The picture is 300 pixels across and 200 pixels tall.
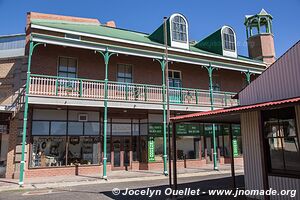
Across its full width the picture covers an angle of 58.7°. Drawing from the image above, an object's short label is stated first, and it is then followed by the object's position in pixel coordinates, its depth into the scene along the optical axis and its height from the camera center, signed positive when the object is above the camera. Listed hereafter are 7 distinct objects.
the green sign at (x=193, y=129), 19.45 +1.11
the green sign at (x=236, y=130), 21.36 +1.10
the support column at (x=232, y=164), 10.64 -0.80
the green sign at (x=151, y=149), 17.62 -0.27
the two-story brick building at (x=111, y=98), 14.66 +2.87
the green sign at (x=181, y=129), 18.95 +1.09
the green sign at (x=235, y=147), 21.17 -0.29
